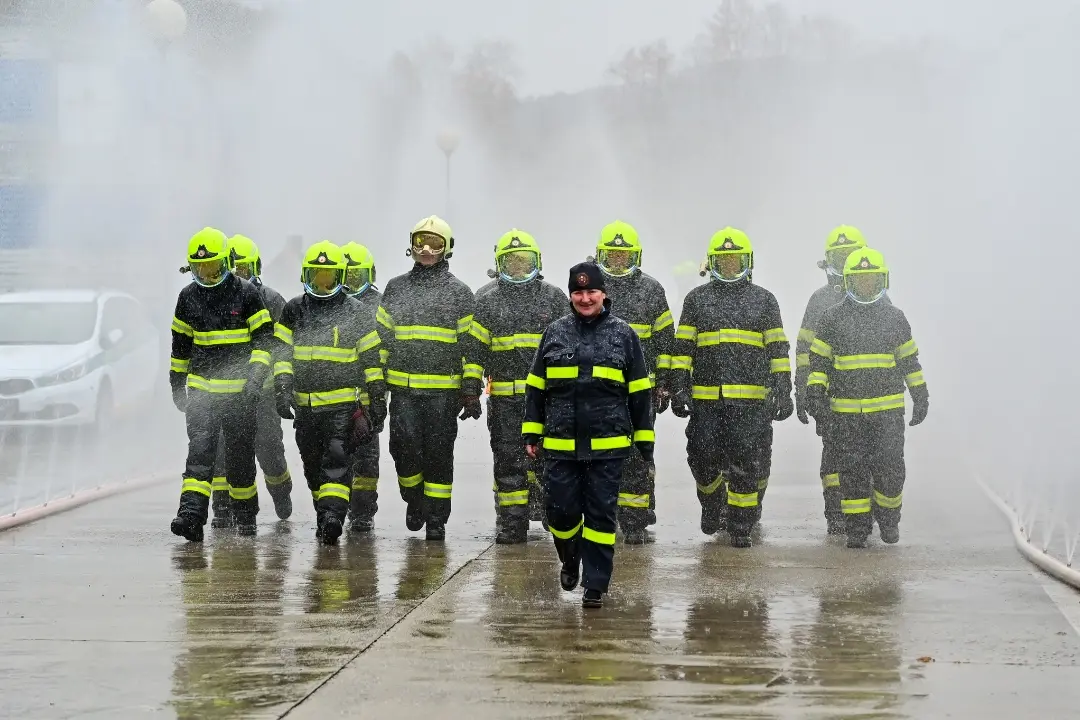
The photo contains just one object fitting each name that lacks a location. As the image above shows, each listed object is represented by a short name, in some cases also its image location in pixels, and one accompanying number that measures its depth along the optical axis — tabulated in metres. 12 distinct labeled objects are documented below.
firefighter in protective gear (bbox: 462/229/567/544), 15.89
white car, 27.95
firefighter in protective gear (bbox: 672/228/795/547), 15.90
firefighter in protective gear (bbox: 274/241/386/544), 15.94
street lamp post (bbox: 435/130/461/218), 54.00
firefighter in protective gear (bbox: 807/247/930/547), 16.00
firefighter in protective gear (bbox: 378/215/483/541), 16.01
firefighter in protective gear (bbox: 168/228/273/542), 16.07
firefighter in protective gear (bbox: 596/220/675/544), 16.01
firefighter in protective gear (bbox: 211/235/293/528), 17.40
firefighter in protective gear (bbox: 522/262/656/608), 12.49
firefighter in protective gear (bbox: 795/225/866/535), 16.81
